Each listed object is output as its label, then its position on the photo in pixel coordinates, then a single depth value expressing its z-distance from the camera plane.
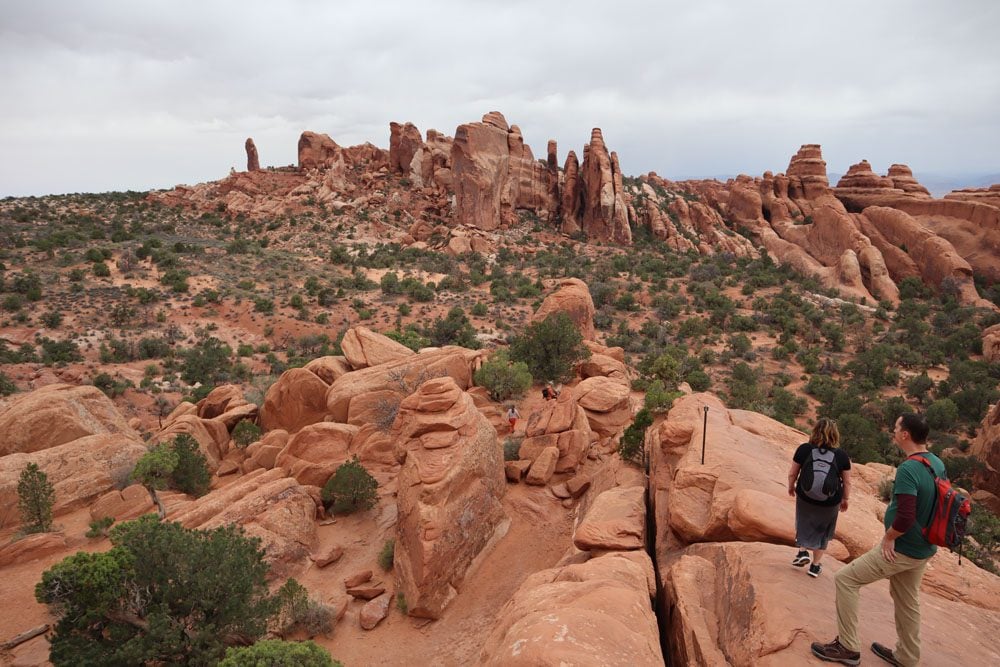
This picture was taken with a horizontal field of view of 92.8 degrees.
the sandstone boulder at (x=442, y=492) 9.70
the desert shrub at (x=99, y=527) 12.00
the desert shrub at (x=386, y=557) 10.95
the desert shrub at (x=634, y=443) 11.86
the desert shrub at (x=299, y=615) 9.19
